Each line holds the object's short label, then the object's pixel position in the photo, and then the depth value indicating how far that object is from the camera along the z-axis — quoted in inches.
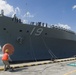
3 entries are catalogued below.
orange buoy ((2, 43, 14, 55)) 211.0
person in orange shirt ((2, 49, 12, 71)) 181.8
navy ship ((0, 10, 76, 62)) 329.9
